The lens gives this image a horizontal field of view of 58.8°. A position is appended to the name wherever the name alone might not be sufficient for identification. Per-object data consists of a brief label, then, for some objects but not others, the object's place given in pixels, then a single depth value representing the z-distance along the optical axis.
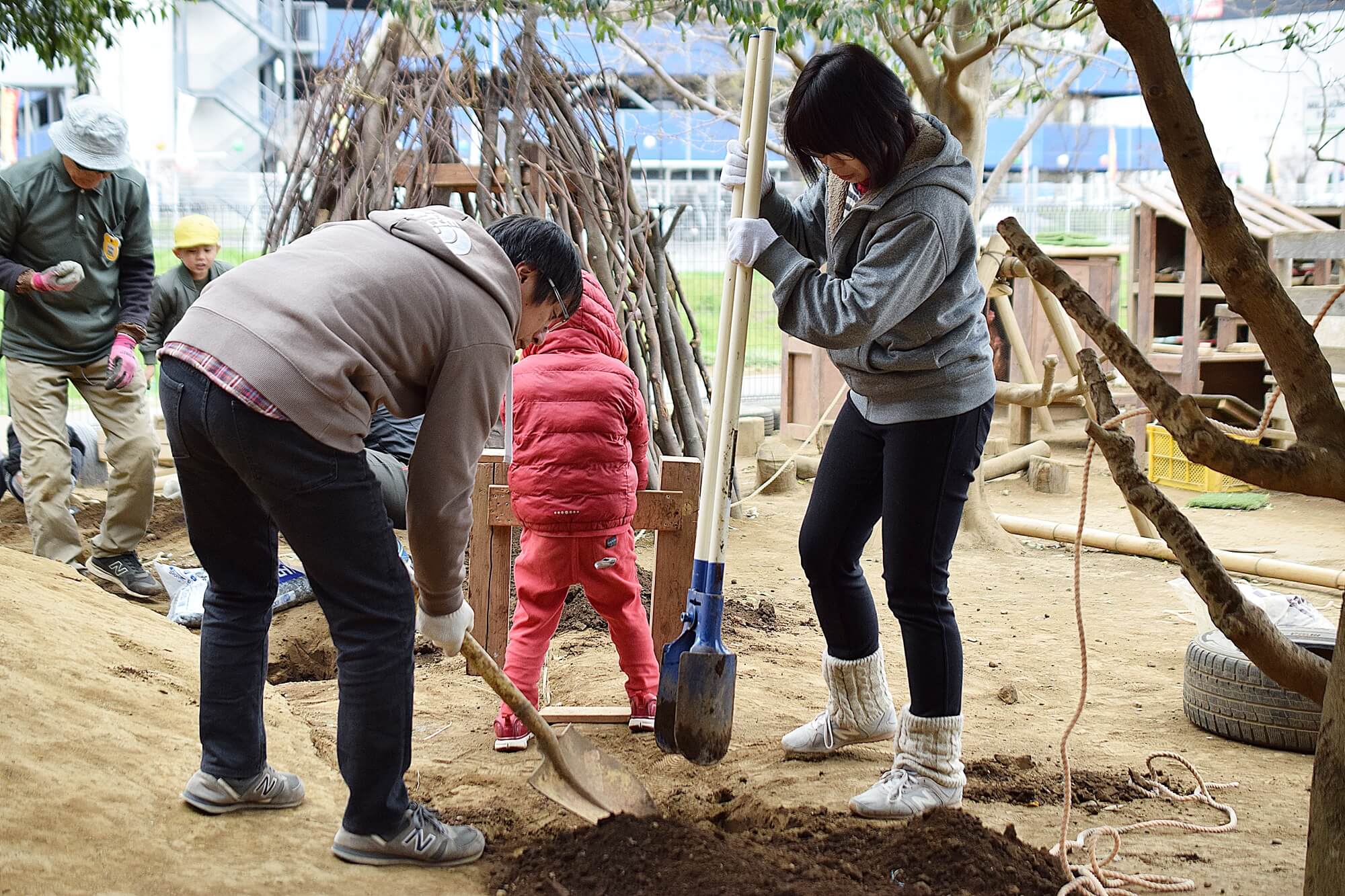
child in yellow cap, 5.68
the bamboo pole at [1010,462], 7.85
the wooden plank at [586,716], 3.43
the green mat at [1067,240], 11.33
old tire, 3.30
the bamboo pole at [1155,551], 4.89
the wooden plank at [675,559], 3.62
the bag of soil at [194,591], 4.50
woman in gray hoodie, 2.49
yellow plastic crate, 7.79
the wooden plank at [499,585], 3.60
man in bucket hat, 4.56
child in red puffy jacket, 3.19
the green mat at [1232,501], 7.38
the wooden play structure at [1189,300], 8.27
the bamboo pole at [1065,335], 6.06
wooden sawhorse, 3.56
